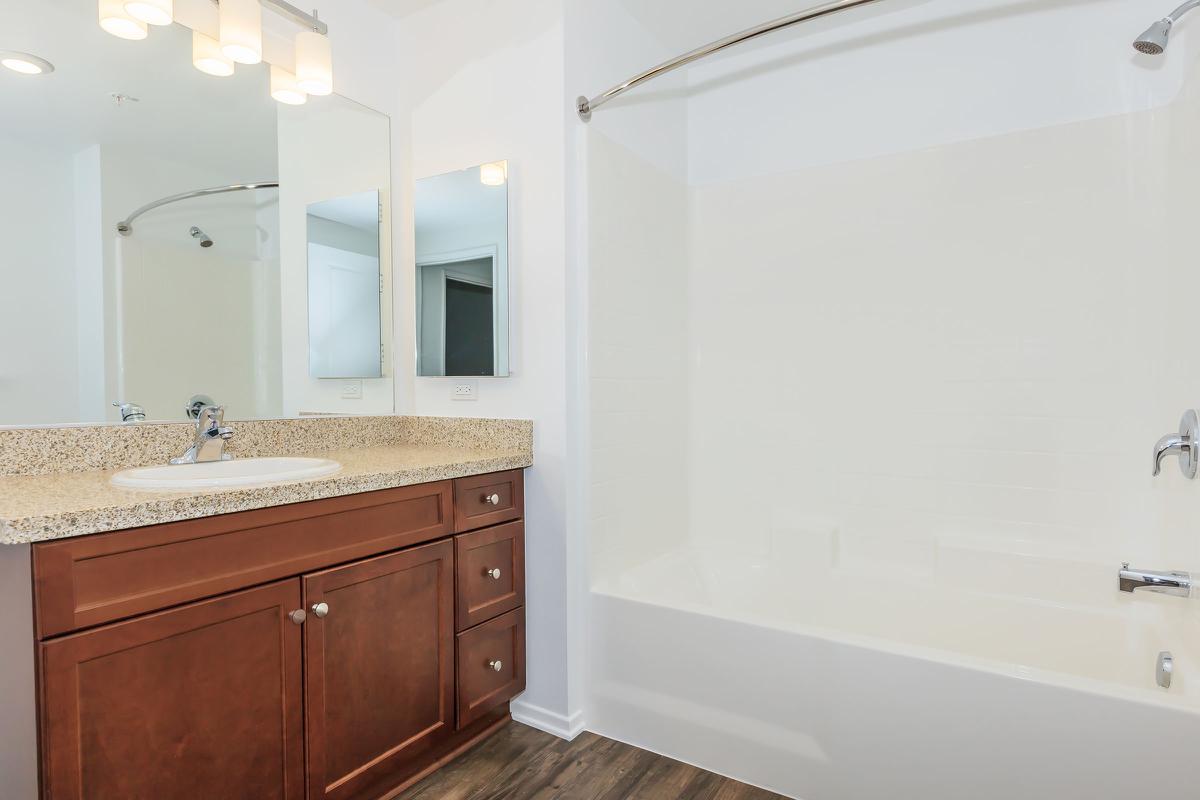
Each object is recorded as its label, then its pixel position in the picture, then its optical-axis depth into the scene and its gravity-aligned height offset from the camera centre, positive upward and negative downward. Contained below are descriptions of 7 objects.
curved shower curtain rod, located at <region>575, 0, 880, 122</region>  1.70 +0.94
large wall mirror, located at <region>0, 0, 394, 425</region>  1.59 +0.40
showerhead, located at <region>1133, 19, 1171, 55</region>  1.74 +0.90
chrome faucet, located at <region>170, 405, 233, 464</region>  1.81 -0.17
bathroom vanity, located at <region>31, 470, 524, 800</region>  1.15 -0.60
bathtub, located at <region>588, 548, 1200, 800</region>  1.43 -0.82
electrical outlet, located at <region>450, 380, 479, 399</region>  2.31 -0.05
